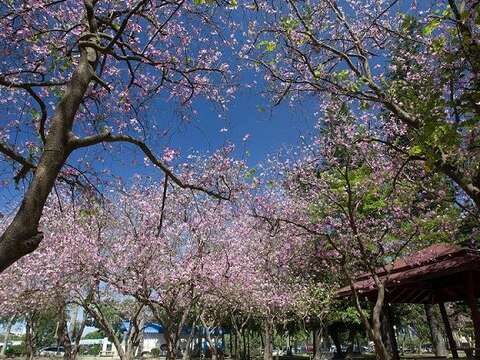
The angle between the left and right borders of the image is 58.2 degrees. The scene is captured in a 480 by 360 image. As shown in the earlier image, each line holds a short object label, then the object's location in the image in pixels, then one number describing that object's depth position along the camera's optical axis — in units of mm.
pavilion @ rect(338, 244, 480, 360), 9352
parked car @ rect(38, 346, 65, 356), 52388
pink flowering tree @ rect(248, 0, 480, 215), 5242
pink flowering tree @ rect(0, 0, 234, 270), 3203
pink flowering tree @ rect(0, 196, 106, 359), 12859
